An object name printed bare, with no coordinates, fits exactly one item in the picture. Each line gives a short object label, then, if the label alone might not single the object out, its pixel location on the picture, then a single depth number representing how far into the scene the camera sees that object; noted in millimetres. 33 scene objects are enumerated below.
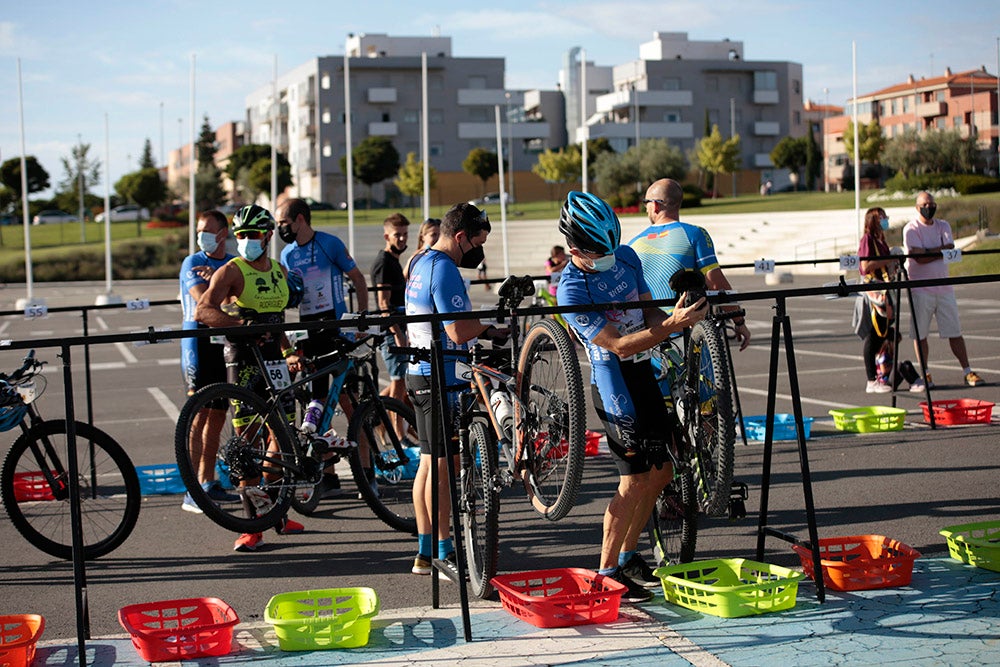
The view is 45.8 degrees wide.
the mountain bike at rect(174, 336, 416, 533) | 6742
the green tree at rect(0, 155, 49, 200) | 102000
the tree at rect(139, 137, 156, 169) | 153500
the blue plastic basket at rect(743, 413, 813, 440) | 10242
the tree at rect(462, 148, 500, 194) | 97375
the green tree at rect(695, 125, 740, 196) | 92875
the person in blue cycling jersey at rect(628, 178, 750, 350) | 7809
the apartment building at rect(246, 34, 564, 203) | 111000
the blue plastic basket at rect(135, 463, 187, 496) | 8984
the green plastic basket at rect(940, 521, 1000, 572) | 5953
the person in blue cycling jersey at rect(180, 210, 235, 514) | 7125
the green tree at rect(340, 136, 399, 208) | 94875
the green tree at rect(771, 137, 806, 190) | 106750
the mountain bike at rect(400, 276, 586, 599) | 5777
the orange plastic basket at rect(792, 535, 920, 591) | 5750
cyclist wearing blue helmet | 5613
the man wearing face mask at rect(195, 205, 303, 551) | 7520
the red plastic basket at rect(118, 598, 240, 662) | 5012
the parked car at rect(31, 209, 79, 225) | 106000
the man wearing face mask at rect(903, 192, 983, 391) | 13031
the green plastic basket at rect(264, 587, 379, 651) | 5156
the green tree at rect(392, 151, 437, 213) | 90000
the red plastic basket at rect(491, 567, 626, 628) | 5336
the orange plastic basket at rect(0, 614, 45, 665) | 4902
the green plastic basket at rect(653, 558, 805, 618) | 5383
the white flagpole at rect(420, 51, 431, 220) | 37109
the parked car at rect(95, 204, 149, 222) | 107812
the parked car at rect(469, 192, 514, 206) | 95500
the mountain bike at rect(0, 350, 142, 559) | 6777
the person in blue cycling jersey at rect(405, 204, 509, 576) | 6090
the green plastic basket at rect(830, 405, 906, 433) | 10391
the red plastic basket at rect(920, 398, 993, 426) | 10555
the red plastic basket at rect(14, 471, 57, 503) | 7488
